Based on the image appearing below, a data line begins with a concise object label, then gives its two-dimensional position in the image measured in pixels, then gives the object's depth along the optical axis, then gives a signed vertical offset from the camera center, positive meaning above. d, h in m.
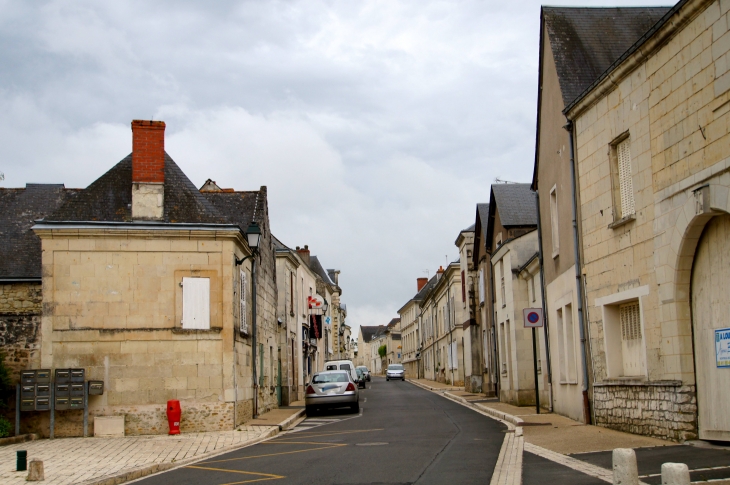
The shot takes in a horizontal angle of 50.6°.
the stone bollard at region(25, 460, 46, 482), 9.78 -1.41
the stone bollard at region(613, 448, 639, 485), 6.57 -1.09
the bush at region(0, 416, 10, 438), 15.68 -1.37
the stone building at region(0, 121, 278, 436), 17.05 +1.28
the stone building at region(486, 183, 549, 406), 23.38 +1.80
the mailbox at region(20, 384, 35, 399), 16.05 -0.65
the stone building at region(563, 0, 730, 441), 10.42 +1.69
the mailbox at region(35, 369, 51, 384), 16.27 -0.34
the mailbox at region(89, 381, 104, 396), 16.59 -0.65
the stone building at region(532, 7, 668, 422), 16.09 +4.20
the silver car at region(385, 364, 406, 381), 66.12 -2.17
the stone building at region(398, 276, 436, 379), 75.25 +1.80
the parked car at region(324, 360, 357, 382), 34.12 -0.70
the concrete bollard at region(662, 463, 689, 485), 5.75 -1.01
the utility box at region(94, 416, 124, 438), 16.64 -1.48
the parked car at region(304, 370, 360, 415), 23.27 -1.32
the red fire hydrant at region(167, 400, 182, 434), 16.59 -1.26
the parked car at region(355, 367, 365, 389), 48.91 -1.89
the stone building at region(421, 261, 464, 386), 45.03 +1.01
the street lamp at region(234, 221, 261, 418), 20.95 +0.83
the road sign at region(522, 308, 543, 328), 17.61 +0.58
